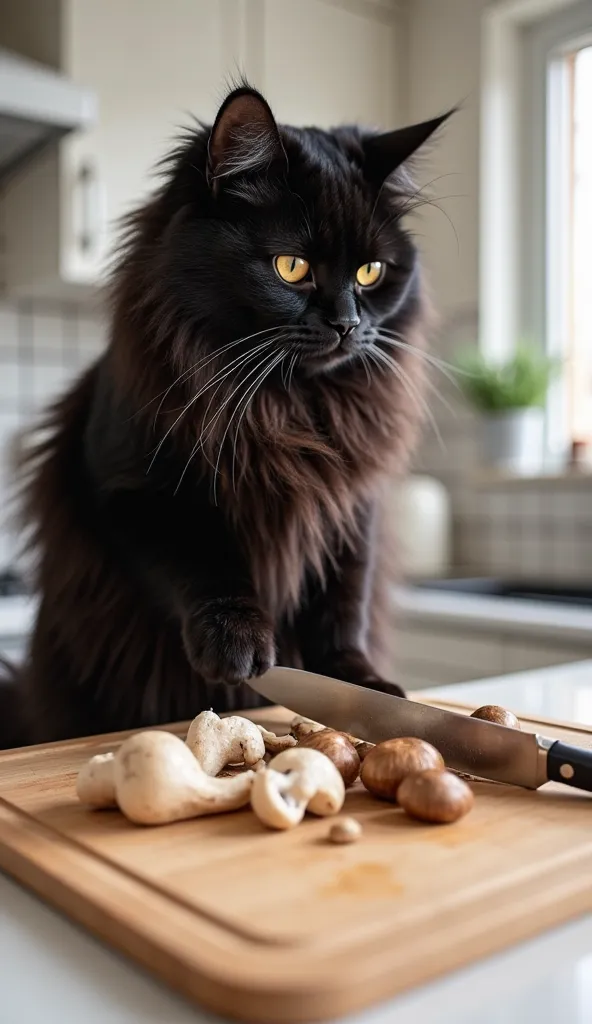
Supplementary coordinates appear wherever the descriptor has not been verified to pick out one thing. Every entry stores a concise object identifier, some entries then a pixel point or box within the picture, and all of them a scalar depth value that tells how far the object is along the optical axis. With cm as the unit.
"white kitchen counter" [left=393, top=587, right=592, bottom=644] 187
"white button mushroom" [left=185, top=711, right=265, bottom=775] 74
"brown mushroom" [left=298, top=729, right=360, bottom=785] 73
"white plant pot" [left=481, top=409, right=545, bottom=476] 271
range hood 213
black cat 95
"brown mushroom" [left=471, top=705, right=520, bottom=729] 84
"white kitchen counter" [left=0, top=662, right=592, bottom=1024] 47
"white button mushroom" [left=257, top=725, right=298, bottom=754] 82
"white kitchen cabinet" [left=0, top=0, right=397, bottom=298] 246
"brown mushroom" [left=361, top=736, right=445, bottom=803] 69
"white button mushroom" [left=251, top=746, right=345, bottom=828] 62
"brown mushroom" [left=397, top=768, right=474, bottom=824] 63
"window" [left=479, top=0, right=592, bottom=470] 279
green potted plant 266
